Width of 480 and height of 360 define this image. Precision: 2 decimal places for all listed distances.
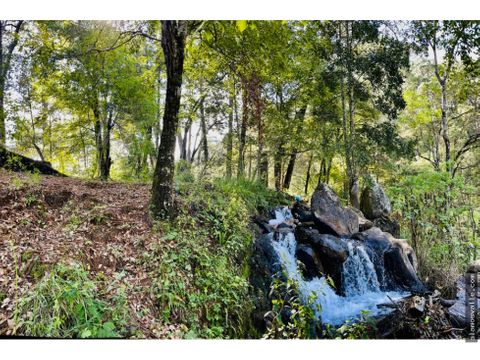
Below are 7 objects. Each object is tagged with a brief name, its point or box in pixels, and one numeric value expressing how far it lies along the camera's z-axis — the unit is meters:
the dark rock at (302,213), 4.49
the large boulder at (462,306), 2.61
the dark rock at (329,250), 3.57
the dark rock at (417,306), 2.80
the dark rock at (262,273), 2.61
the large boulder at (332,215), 4.19
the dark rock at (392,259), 3.41
